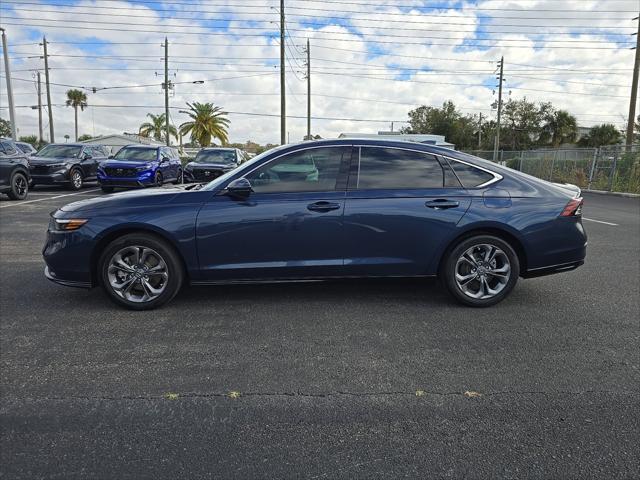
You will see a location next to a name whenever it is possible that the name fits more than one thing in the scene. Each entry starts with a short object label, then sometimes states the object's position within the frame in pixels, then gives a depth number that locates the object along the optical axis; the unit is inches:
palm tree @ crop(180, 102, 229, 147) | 2209.6
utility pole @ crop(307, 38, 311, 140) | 1606.7
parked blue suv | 595.5
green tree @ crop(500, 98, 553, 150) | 2226.9
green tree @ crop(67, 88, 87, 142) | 2564.0
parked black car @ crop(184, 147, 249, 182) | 681.6
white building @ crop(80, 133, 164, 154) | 2127.2
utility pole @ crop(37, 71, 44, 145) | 2037.0
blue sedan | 166.2
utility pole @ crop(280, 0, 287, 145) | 1058.7
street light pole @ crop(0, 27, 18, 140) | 999.6
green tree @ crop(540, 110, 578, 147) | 2133.4
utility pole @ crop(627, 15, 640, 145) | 952.3
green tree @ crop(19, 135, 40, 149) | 2560.0
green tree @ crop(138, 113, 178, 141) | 2637.8
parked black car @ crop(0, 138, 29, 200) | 496.7
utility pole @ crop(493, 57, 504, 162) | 1686.0
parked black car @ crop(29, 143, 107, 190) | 632.4
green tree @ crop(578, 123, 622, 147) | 2042.4
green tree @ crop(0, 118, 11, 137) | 2568.9
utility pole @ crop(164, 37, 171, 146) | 1413.6
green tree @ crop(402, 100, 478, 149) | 2506.2
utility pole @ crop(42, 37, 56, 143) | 1594.5
